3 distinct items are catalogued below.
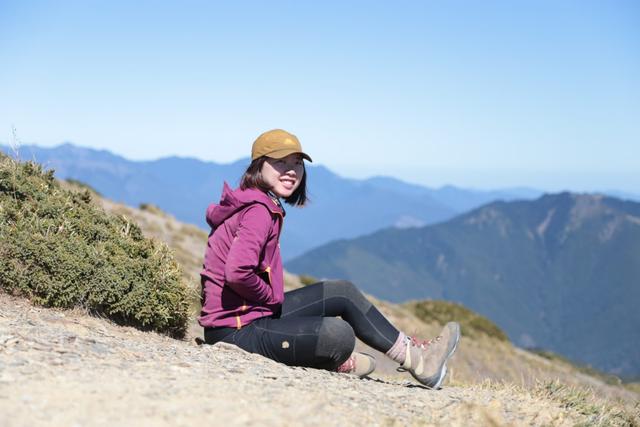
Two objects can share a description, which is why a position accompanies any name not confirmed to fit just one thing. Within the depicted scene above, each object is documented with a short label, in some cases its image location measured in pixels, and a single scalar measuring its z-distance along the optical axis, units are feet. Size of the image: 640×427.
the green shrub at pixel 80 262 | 22.02
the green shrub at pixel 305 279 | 101.99
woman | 19.88
